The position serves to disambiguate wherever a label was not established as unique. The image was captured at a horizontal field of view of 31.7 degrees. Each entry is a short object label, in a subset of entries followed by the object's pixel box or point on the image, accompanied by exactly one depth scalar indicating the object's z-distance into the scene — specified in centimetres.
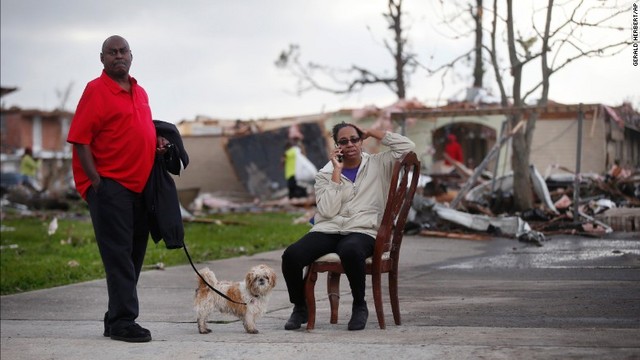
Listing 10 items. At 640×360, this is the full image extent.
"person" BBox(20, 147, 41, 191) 3306
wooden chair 756
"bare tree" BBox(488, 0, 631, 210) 1922
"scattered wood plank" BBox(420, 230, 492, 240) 1670
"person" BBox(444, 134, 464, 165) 2948
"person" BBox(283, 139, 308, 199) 2992
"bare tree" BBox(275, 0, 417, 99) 3405
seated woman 759
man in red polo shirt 731
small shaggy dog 747
